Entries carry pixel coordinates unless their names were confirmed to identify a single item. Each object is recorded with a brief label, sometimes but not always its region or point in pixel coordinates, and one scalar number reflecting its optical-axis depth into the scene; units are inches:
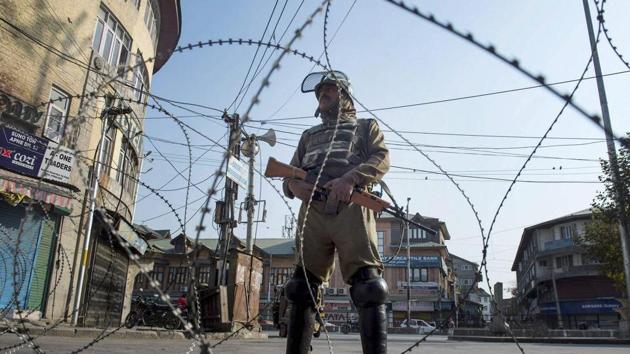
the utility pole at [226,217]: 516.1
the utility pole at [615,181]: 329.5
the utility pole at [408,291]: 1519.4
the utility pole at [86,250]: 402.0
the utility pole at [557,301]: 1643.6
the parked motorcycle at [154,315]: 605.1
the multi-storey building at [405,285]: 1838.1
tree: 460.1
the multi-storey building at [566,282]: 1615.8
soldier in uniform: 101.6
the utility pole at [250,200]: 591.4
